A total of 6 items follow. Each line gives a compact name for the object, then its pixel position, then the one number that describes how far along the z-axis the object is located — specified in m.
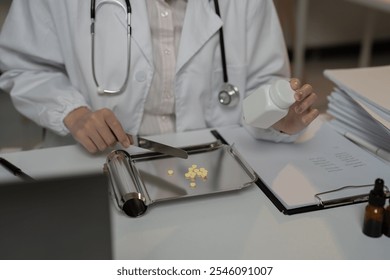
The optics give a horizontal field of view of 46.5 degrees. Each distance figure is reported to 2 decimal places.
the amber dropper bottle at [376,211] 0.67
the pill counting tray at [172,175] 0.74
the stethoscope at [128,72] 1.01
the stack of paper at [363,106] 0.88
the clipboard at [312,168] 0.77
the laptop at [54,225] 0.51
